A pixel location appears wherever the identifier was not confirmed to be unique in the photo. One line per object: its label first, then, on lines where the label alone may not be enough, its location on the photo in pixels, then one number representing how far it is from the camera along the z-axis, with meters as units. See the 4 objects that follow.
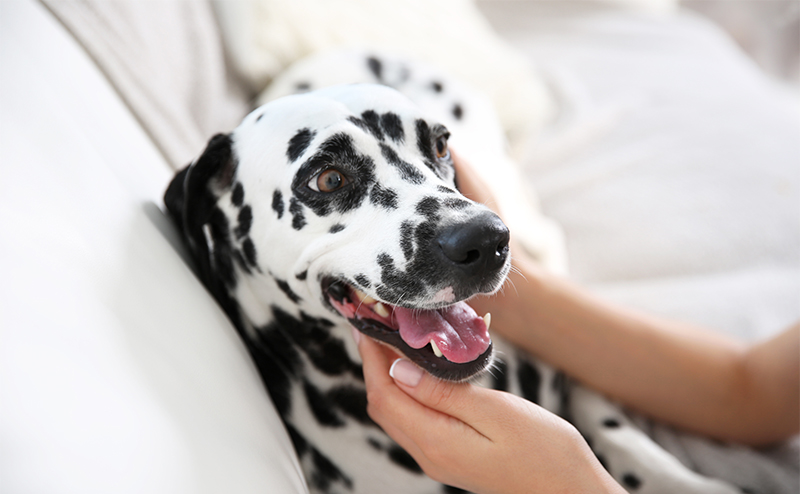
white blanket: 0.86
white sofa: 0.58
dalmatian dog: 0.66
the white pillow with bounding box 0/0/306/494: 0.56
